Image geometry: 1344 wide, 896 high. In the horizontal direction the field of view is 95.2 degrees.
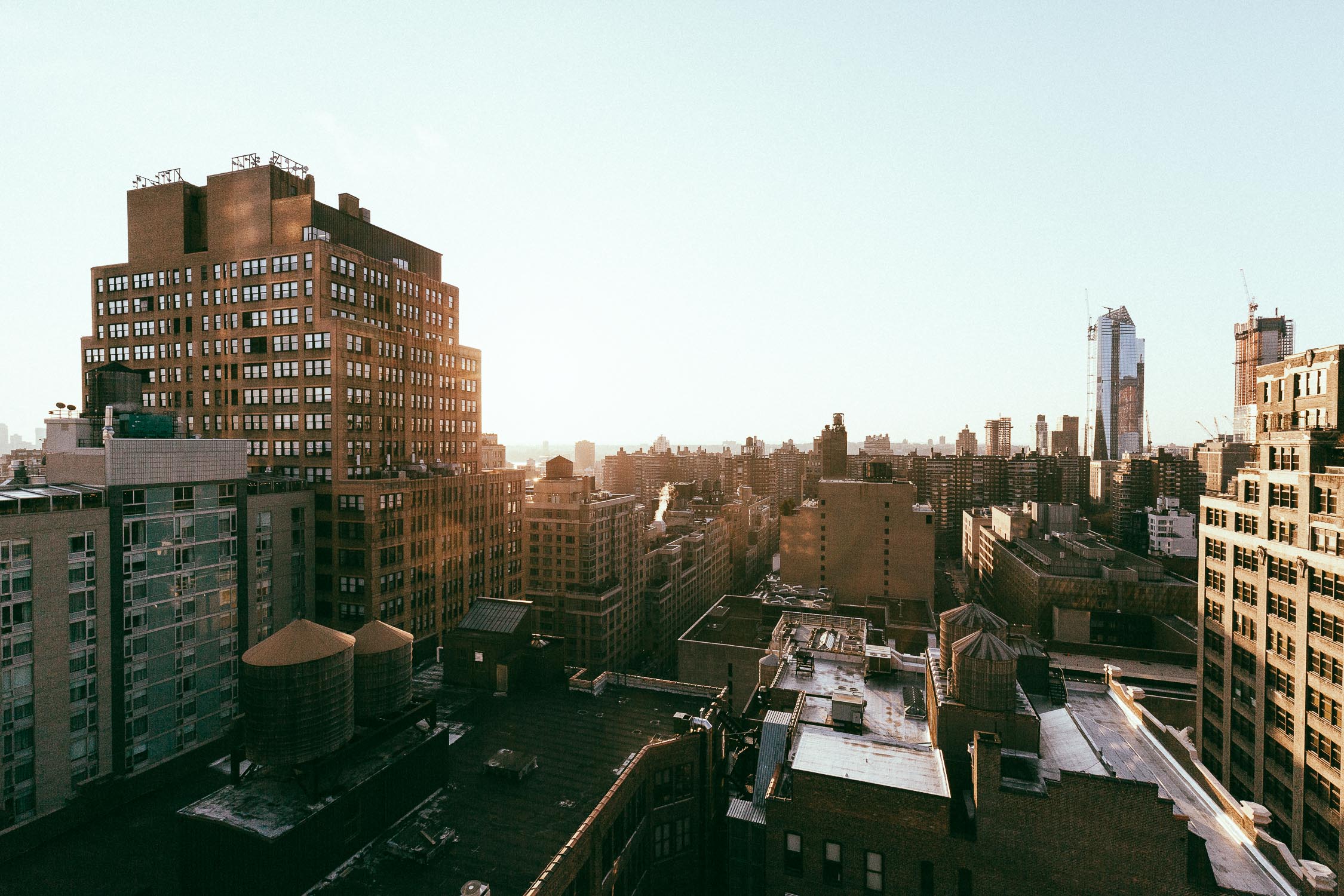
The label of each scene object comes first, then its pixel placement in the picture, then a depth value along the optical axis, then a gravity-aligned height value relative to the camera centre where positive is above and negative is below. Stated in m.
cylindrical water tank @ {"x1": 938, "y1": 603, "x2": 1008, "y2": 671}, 48.56 -14.71
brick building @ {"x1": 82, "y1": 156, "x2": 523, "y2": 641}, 74.56 +10.85
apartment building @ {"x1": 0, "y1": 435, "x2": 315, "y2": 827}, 42.84 -13.46
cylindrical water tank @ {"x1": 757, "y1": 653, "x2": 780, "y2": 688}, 75.12 -27.95
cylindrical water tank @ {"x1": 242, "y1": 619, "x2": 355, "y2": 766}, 33.56 -14.13
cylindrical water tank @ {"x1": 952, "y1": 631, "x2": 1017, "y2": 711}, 39.22 -15.00
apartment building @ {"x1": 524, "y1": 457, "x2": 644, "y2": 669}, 116.06 -25.29
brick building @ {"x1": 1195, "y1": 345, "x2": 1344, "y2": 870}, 44.87 -14.26
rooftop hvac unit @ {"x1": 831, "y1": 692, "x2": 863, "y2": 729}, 47.03 -20.92
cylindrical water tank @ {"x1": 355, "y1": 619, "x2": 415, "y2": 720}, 40.38 -15.17
